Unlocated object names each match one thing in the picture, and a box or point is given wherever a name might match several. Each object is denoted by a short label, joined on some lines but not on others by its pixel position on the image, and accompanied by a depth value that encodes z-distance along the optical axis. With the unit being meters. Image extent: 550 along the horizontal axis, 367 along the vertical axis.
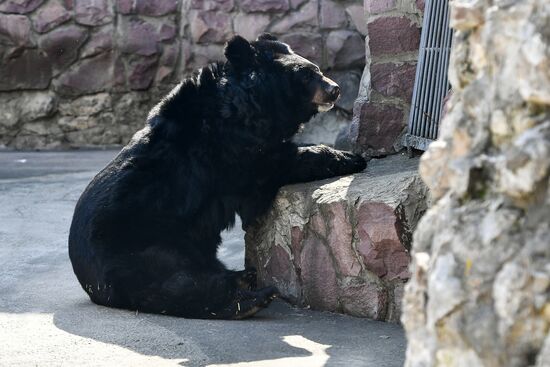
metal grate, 10.66
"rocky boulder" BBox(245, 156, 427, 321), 8.83
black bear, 9.18
